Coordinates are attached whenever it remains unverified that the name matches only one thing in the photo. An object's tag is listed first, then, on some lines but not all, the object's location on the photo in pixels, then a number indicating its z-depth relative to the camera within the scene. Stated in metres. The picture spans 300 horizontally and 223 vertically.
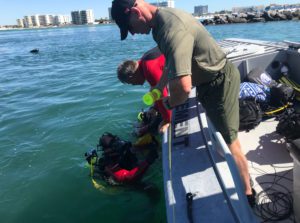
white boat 2.11
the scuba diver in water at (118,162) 3.86
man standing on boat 1.87
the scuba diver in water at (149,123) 4.97
